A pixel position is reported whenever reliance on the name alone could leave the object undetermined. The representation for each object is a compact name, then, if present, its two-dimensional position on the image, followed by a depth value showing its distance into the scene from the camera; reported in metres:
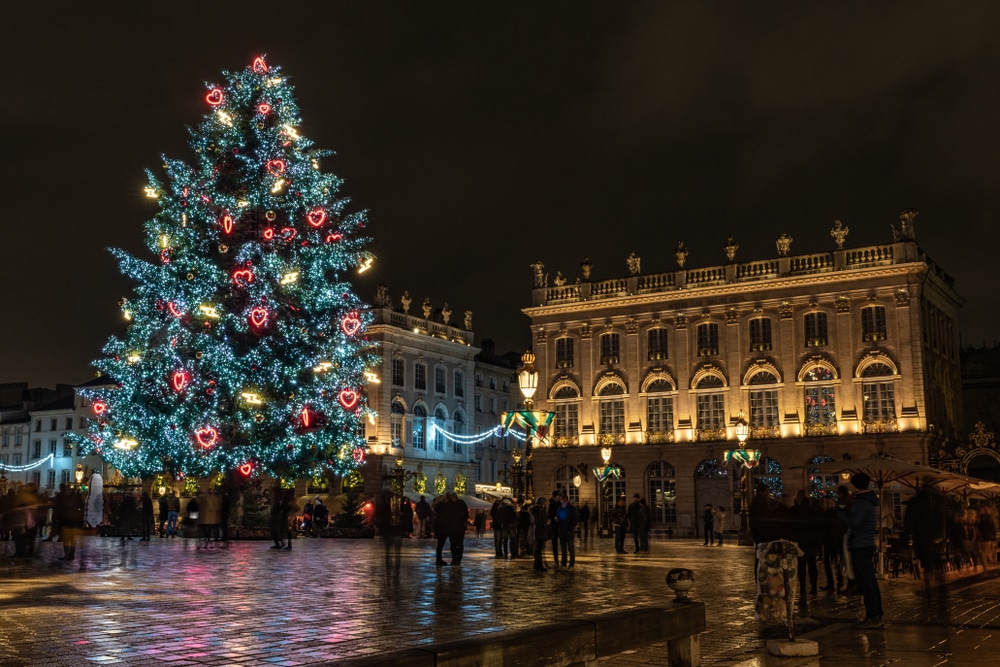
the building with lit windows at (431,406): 60.25
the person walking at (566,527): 21.80
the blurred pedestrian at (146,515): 31.81
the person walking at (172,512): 35.44
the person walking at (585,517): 36.47
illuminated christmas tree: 30.58
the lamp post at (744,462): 35.66
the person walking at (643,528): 29.77
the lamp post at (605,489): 46.06
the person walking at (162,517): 36.49
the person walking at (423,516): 40.03
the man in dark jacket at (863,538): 11.33
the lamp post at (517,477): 25.33
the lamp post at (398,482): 39.94
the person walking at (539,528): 20.14
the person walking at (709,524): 35.78
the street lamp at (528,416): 22.66
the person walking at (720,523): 35.39
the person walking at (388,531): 17.08
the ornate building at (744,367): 47.47
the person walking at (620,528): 28.39
